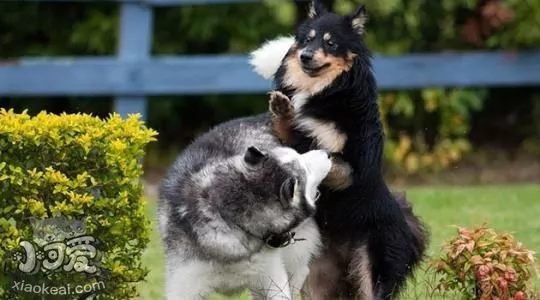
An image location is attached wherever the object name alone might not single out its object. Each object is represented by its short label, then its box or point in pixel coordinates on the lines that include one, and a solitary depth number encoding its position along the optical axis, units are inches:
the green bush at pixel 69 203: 455.2
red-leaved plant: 485.1
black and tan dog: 494.6
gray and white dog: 453.1
